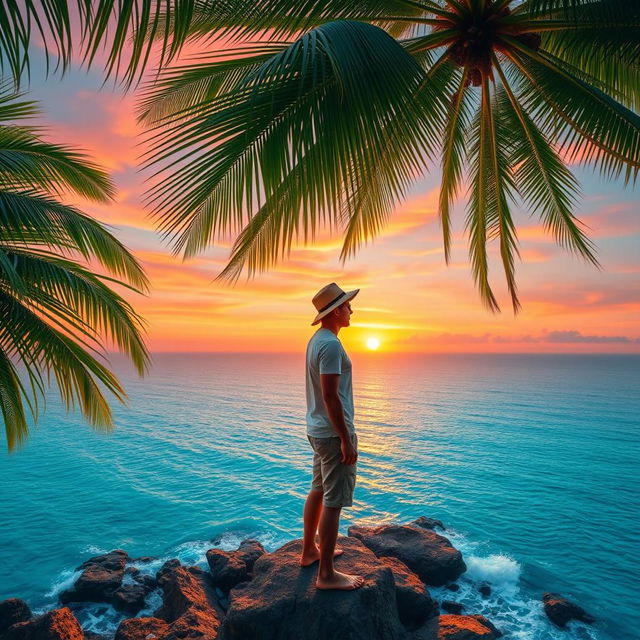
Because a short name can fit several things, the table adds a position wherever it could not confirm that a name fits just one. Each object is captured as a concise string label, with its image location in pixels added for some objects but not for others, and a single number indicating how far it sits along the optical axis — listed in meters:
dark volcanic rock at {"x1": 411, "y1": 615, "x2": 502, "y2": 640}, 6.81
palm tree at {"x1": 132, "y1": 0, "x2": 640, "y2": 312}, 2.20
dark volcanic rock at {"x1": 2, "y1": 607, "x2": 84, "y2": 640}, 7.47
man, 3.29
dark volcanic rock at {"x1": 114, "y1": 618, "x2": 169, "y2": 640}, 7.54
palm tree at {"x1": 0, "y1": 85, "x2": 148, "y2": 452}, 5.06
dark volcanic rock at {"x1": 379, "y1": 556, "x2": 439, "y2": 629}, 7.16
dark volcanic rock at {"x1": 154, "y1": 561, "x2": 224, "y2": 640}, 7.28
